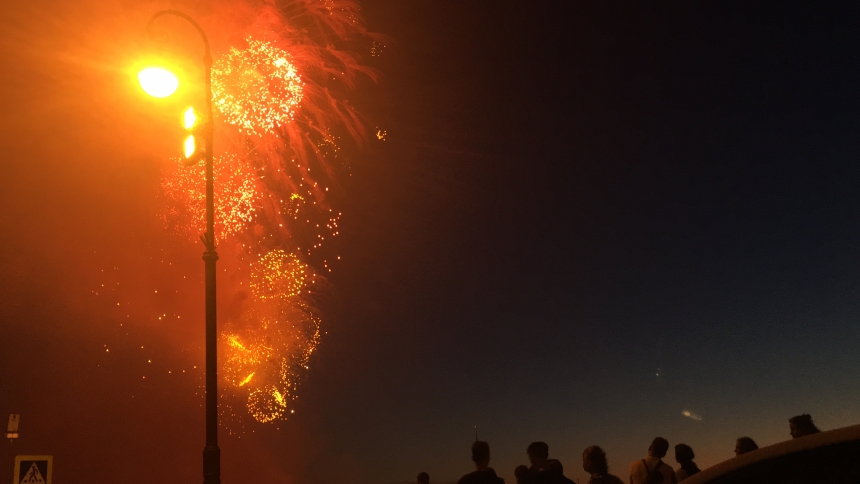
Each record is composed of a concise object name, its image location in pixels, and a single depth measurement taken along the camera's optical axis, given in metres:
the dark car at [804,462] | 1.96
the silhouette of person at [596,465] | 5.28
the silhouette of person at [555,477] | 4.95
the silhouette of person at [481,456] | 5.45
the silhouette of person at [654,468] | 6.16
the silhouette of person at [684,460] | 6.23
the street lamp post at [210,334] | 6.75
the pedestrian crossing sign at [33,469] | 9.33
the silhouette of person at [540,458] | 6.03
